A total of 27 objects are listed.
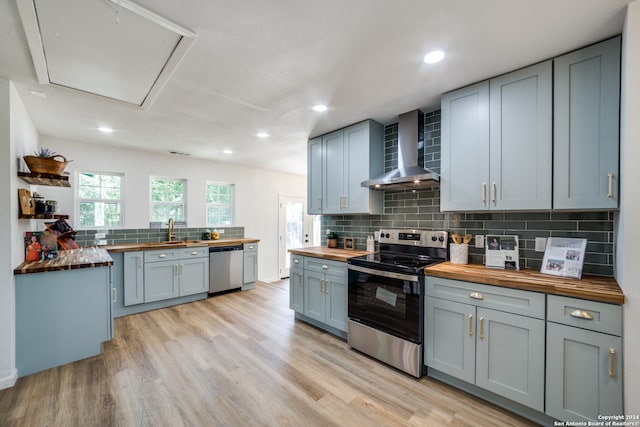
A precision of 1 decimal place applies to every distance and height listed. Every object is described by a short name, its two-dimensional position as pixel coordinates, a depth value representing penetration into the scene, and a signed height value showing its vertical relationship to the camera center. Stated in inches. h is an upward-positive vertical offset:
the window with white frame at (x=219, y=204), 202.8 +5.6
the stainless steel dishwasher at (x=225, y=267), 174.4 -38.9
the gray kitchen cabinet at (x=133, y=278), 141.6 -36.7
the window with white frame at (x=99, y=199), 150.3 +6.9
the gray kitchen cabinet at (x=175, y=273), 149.2 -37.3
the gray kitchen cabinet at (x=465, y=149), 82.7 +20.9
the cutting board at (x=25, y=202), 91.5 +3.2
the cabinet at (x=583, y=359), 55.9 -33.5
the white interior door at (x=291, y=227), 248.2 -16.1
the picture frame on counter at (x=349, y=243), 134.6 -16.4
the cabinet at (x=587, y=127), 62.7 +21.5
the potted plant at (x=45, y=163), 94.5 +17.7
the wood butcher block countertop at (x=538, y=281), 57.6 -17.9
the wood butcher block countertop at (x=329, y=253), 112.3 -19.4
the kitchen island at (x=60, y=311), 86.7 -35.6
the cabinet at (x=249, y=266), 191.2 -40.6
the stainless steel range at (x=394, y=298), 85.2 -30.6
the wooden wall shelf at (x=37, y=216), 91.0 -1.9
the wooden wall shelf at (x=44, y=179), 91.8 +12.0
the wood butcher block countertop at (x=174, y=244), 142.9 -20.5
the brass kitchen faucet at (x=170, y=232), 172.6 -13.9
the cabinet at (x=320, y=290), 111.7 -36.7
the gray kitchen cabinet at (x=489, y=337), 66.0 -35.3
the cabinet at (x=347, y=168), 117.5 +20.9
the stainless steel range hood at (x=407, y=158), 99.0 +21.9
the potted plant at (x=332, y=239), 140.5 -15.1
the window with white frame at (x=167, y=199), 176.1 +8.7
